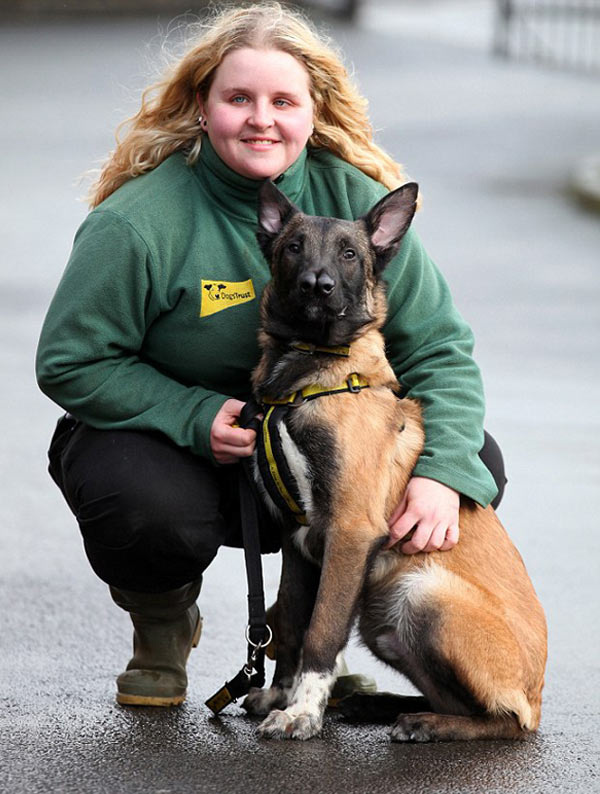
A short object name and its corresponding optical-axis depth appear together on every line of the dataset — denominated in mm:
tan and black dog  7437
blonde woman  7883
